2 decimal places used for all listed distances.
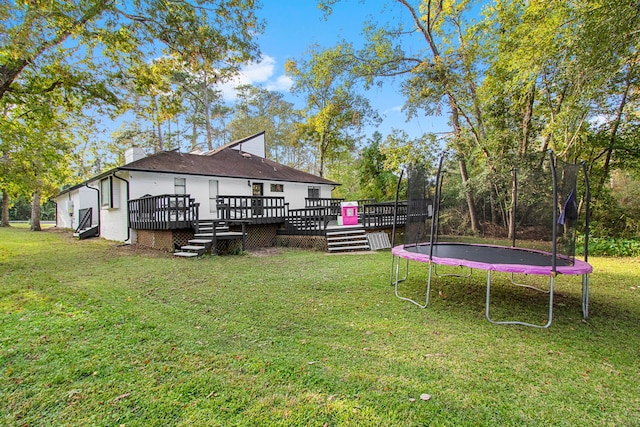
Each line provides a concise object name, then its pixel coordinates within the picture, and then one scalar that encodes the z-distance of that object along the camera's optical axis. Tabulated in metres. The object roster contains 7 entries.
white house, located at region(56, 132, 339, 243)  11.77
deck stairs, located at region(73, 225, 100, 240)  14.38
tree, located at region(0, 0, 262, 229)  7.45
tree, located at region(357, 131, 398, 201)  19.64
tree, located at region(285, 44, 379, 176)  22.58
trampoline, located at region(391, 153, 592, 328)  3.48
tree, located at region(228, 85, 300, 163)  29.61
